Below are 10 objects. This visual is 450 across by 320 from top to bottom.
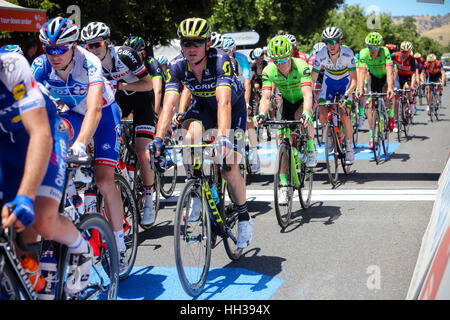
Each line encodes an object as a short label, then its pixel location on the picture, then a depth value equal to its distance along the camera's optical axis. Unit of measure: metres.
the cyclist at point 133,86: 5.89
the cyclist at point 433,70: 21.67
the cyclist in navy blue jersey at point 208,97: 4.84
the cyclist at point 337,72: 9.22
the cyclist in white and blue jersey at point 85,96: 4.15
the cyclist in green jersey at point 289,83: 7.06
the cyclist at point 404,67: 15.58
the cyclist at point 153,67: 7.48
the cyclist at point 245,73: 9.62
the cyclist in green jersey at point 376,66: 11.81
